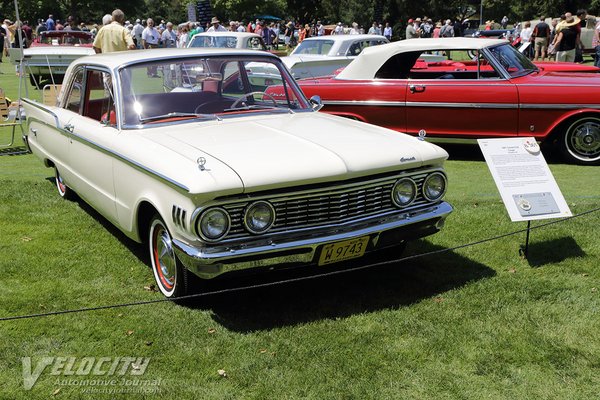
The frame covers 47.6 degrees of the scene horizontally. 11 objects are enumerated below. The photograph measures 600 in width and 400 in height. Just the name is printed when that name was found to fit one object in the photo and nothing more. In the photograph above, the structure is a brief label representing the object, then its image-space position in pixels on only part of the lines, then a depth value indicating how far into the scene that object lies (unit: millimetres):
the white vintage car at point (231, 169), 3998
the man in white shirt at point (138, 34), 28562
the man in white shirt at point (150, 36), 23359
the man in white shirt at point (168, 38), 27531
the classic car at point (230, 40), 17886
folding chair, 9586
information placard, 5090
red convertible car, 8227
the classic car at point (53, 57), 18531
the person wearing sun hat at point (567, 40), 15688
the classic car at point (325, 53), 13875
